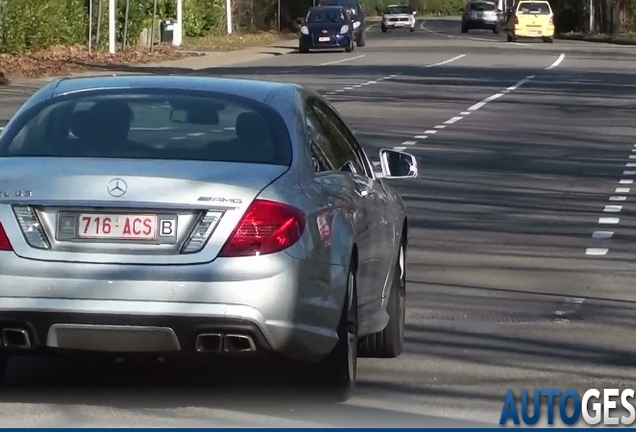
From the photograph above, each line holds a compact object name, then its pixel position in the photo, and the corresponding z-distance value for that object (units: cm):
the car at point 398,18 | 8112
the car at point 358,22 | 5621
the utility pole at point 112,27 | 4545
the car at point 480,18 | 7844
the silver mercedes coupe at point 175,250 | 646
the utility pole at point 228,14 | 6531
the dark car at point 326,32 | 5244
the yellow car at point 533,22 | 6359
